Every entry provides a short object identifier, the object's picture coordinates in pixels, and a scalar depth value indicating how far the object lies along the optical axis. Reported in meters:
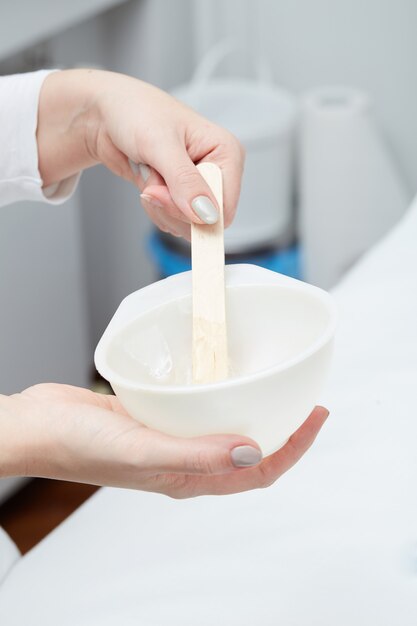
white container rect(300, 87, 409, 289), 1.93
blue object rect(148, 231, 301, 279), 2.02
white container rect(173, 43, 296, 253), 1.95
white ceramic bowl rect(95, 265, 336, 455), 0.87
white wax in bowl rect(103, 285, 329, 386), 0.95
